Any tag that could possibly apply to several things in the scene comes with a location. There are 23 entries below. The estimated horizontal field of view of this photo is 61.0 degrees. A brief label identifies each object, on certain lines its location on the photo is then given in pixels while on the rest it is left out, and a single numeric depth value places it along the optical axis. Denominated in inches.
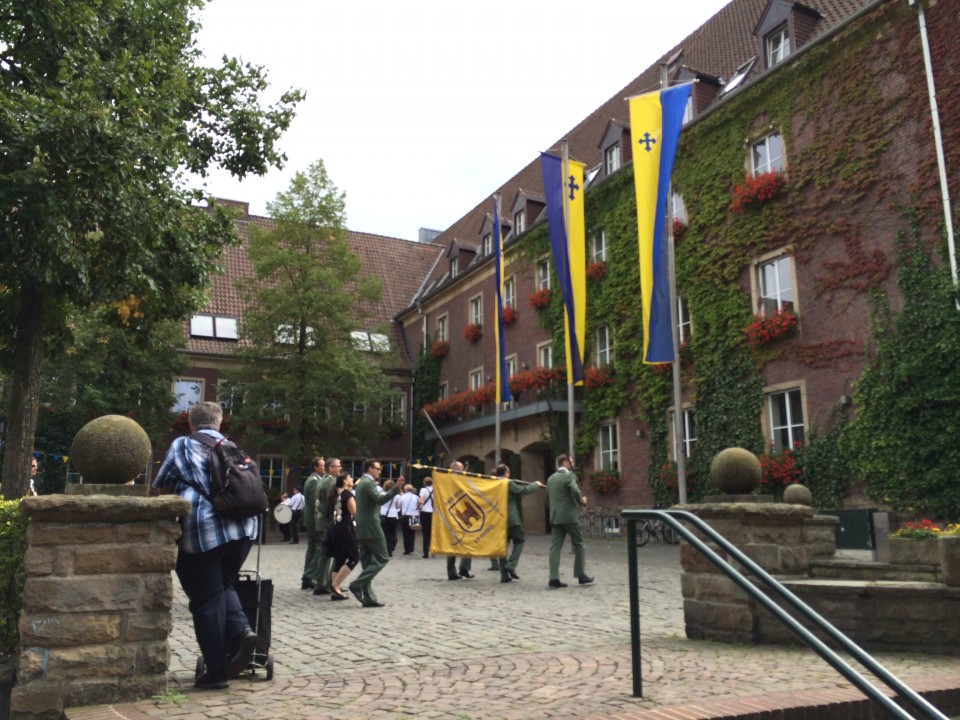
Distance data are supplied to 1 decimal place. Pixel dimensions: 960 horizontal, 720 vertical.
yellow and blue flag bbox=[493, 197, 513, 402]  908.0
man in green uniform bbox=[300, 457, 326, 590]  454.9
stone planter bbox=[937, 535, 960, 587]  235.5
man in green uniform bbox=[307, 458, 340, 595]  433.1
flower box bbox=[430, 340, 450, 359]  1467.8
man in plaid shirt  204.1
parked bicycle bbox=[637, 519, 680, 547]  837.8
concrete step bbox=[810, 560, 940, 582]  269.1
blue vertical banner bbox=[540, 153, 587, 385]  759.1
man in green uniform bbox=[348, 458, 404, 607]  384.2
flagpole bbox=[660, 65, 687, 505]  648.4
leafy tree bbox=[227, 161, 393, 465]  1193.4
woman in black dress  407.8
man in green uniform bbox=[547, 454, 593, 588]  463.5
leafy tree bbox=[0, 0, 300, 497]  445.7
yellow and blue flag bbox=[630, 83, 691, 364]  614.7
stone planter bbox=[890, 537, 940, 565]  264.5
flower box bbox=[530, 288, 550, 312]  1137.4
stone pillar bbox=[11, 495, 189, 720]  181.0
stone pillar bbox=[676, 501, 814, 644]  273.7
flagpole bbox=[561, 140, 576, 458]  775.1
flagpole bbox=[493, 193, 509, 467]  908.6
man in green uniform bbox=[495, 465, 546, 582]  499.8
